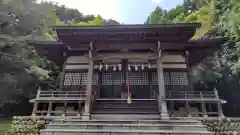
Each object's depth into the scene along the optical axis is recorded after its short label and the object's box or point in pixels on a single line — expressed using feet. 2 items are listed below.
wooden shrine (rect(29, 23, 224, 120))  18.60
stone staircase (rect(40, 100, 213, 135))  14.09
